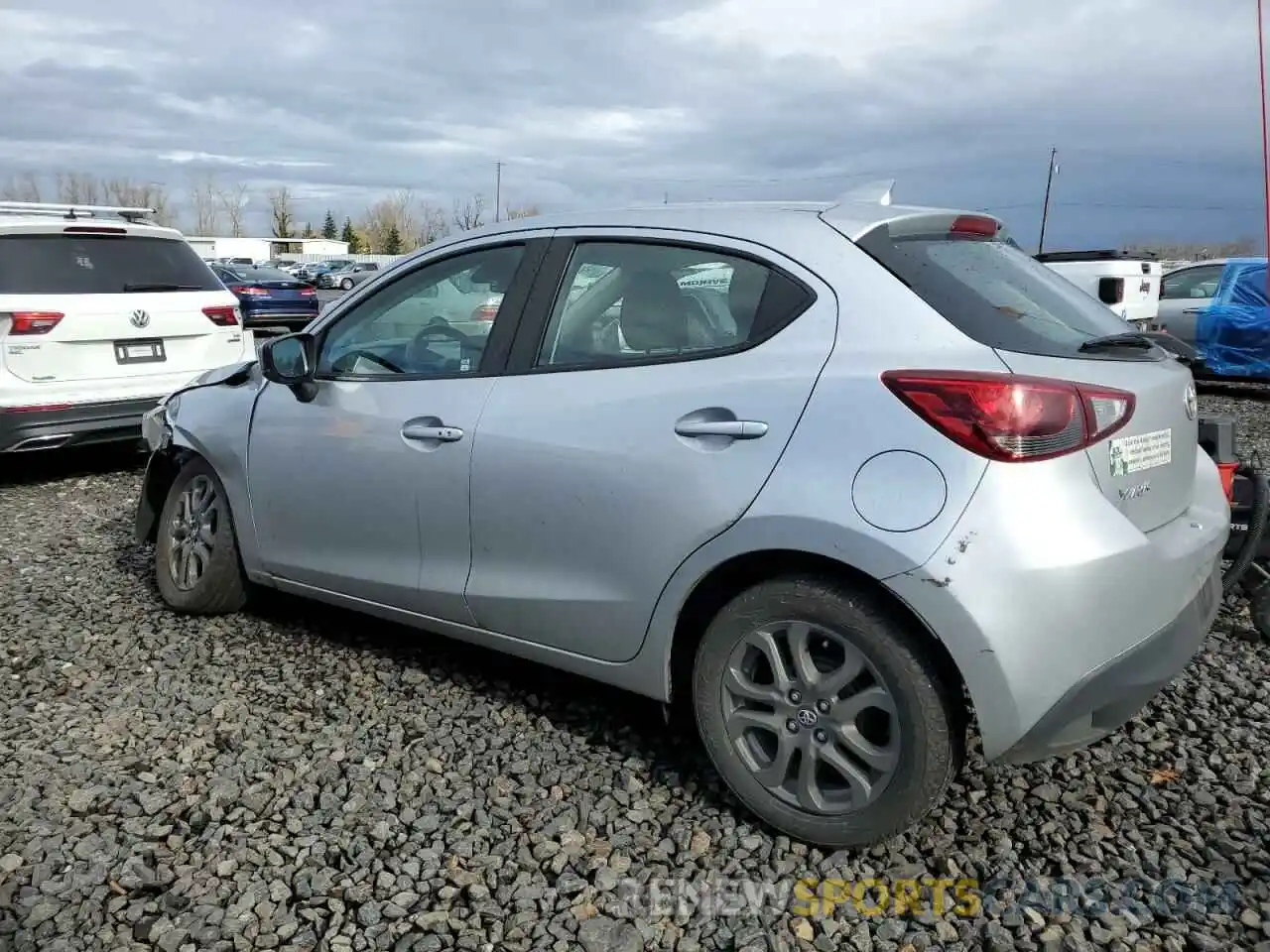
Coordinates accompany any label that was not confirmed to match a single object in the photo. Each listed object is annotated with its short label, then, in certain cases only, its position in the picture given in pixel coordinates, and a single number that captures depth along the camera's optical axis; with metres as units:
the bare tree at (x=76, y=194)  100.64
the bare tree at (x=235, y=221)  115.50
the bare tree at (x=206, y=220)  116.38
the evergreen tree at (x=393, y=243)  89.99
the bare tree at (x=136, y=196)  109.62
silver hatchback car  2.29
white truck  12.16
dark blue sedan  23.03
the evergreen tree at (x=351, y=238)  100.86
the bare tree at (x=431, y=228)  100.06
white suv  6.09
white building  81.38
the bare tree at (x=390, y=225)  99.75
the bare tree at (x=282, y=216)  106.01
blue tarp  10.88
